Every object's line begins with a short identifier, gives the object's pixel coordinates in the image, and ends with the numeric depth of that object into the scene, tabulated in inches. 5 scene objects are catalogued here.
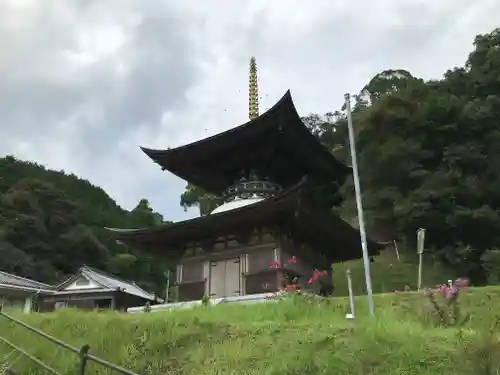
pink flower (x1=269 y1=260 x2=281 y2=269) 574.2
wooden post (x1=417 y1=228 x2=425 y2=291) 499.2
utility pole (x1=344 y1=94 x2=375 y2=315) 382.3
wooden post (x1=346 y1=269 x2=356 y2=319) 339.3
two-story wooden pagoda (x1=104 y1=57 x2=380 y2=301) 589.6
